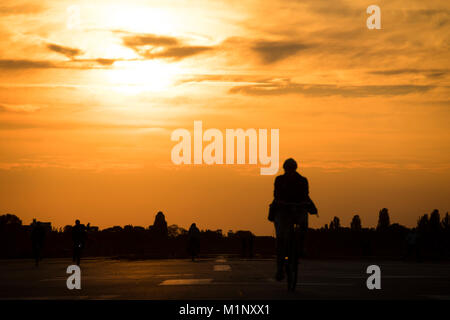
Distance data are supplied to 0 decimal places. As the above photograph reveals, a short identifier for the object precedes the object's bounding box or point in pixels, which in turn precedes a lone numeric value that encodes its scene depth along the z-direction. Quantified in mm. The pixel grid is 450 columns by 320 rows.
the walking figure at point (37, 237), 39719
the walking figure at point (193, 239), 45125
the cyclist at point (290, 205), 16281
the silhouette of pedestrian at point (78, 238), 37344
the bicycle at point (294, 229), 16281
